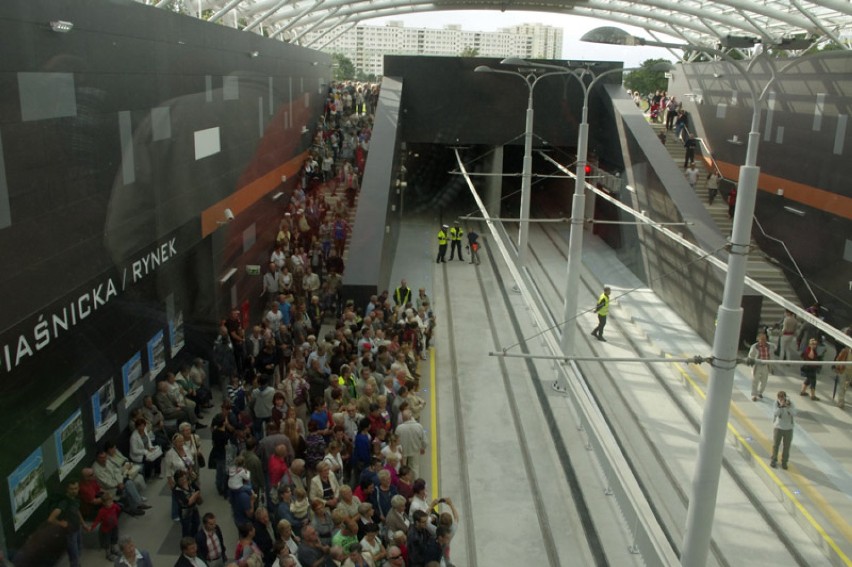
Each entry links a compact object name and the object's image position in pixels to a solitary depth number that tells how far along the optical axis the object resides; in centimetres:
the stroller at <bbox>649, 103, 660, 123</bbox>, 3209
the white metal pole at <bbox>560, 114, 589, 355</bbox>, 1332
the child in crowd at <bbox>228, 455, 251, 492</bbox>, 841
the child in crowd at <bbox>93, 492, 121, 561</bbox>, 864
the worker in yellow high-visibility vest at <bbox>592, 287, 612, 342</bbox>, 1632
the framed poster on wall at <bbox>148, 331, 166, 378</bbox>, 1141
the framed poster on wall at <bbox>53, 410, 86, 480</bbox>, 877
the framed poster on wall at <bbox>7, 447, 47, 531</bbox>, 785
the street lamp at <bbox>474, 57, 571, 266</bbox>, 1925
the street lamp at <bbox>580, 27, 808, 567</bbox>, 677
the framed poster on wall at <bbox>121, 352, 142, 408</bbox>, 1053
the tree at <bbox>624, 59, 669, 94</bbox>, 4300
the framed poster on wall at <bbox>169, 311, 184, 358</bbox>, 1229
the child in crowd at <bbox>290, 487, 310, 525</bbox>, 805
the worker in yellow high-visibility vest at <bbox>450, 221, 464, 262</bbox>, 2380
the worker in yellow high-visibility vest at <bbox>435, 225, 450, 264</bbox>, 2350
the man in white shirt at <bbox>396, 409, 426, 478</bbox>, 1011
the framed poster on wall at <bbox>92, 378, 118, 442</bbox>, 962
